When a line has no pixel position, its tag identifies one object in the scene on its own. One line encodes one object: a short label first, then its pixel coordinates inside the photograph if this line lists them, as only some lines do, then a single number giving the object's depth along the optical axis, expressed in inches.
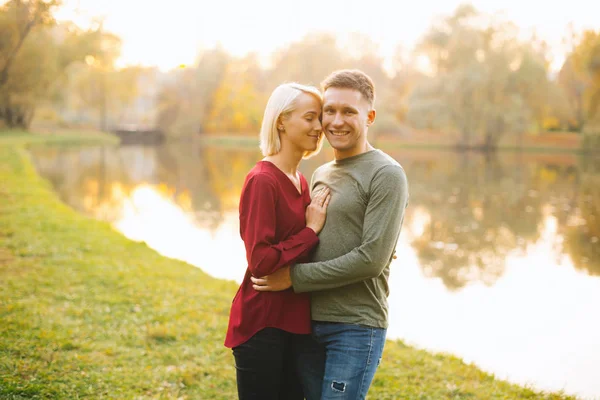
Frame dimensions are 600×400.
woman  100.5
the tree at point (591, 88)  1471.5
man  101.0
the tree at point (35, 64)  995.3
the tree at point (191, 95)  2298.2
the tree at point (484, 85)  1557.6
